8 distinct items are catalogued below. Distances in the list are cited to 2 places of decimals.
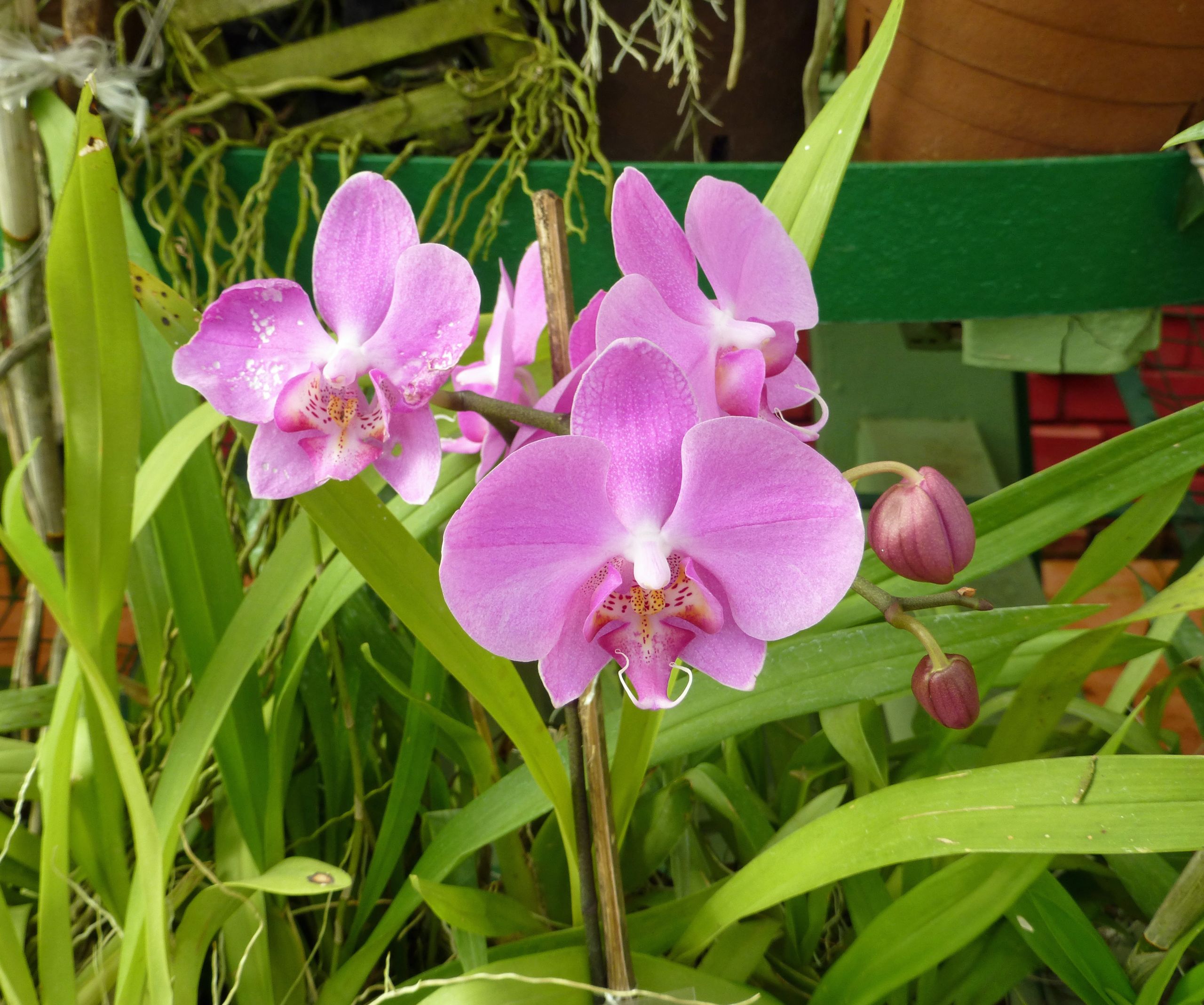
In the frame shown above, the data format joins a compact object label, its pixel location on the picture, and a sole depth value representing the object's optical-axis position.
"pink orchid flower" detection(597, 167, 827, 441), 0.32
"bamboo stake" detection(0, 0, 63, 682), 0.66
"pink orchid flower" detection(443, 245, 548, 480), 0.40
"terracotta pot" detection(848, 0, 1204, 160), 0.72
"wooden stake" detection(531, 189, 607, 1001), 0.35
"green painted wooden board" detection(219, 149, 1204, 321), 0.74
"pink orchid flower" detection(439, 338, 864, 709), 0.28
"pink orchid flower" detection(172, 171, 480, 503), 0.34
